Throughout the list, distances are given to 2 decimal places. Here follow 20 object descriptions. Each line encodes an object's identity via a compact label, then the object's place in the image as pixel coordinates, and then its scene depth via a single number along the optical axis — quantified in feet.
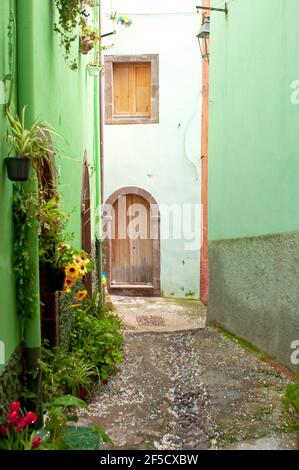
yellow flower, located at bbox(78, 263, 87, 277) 13.33
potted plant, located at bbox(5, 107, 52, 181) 9.59
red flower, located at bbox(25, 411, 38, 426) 8.23
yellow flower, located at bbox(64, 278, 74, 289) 13.58
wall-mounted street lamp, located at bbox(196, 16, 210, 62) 26.85
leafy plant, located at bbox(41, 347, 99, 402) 13.15
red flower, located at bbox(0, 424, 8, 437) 8.19
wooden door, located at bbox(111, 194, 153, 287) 39.81
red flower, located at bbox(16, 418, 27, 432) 8.06
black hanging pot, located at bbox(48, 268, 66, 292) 13.43
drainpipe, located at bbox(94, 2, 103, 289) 30.14
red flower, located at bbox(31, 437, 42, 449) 8.22
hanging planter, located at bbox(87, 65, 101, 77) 25.07
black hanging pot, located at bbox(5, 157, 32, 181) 9.57
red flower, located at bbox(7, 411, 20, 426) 8.04
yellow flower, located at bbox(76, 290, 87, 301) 16.68
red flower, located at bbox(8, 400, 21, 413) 8.27
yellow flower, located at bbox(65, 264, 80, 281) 13.32
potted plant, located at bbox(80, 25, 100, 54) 20.24
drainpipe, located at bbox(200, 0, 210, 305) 37.19
